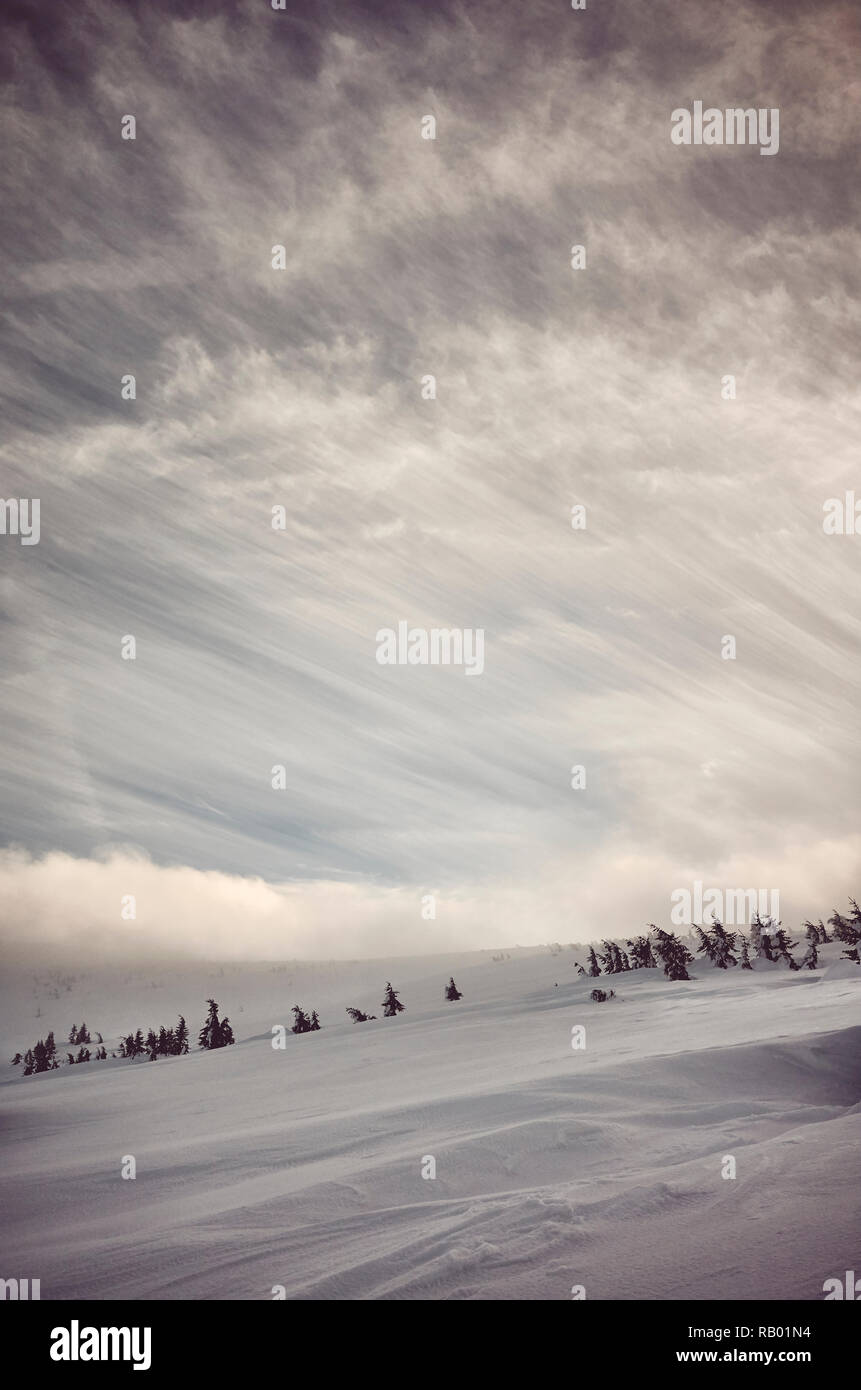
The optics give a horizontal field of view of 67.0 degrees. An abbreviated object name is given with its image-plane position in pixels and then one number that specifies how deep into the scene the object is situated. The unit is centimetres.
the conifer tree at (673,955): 3572
